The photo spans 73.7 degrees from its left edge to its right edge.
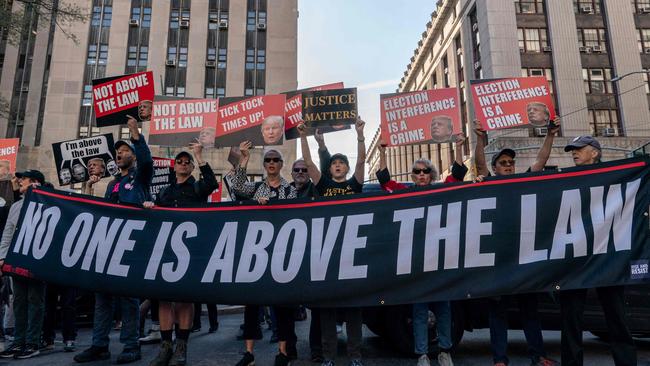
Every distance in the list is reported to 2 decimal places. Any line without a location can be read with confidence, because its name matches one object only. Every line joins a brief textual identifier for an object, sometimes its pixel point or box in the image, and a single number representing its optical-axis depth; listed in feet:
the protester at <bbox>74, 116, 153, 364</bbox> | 16.28
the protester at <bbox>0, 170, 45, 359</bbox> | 17.24
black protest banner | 13.53
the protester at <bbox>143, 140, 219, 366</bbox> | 15.03
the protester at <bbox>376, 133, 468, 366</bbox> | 14.62
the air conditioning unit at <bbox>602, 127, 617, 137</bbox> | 105.70
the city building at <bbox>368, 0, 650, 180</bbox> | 105.91
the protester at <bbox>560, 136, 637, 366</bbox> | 11.94
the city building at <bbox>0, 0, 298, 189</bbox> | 112.78
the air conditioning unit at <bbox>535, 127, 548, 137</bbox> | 106.63
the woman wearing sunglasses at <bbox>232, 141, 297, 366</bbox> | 14.97
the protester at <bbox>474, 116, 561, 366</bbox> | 13.97
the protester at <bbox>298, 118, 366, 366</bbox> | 14.25
